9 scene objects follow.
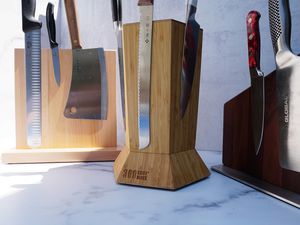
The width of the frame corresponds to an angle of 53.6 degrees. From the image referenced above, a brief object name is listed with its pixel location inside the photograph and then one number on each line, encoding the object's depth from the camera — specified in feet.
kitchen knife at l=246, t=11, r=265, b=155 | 1.39
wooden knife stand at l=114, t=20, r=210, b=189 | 1.33
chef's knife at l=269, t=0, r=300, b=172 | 1.19
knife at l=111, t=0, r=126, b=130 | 1.83
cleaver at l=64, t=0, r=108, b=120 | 1.98
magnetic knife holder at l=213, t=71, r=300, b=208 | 1.27
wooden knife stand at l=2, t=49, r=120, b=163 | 1.93
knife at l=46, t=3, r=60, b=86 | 1.98
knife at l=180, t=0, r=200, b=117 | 1.37
